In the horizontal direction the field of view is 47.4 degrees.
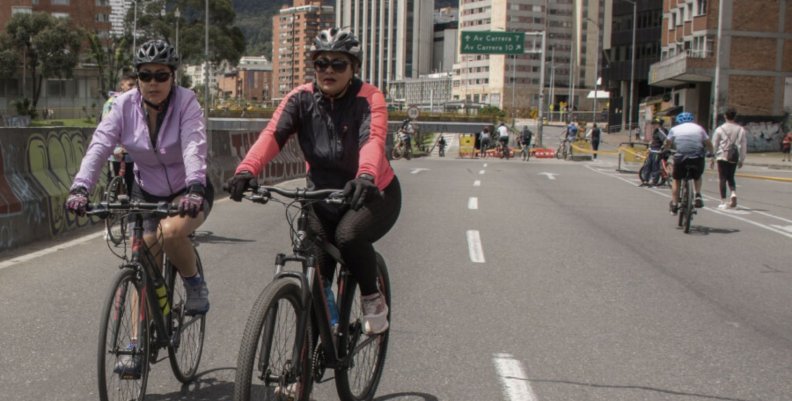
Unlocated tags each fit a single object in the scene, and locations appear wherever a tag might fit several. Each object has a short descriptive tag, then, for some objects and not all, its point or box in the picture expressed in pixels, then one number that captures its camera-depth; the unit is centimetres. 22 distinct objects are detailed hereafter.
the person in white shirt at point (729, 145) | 1638
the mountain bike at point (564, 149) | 4647
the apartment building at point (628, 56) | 9244
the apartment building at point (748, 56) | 5778
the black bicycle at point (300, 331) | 341
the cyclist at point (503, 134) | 4557
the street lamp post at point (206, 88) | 6530
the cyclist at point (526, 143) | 4481
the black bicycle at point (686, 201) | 1305
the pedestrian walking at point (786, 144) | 4712
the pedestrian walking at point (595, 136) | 5272
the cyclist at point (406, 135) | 4240
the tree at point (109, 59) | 8512
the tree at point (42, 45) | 7894
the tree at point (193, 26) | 8800
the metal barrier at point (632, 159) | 3801
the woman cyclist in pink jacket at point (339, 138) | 409
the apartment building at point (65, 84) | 8494
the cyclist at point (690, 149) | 1336
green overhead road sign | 5553
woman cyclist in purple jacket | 437
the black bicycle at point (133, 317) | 383
